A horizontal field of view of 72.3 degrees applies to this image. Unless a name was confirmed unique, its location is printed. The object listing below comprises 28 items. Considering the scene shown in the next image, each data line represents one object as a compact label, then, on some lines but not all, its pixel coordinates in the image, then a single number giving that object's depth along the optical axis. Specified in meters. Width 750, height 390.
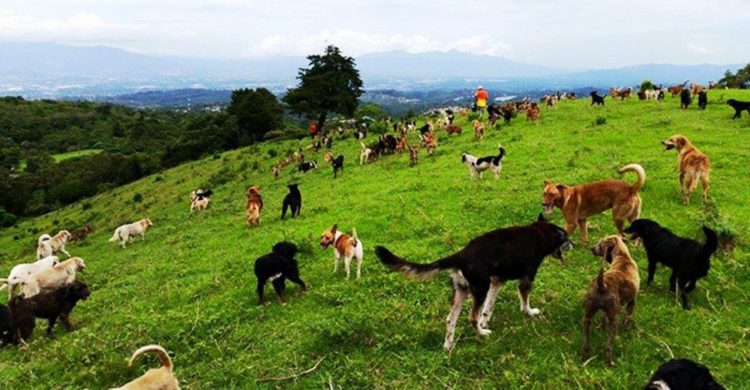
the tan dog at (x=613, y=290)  6.20
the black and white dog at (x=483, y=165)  17.61
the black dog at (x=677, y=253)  7.53
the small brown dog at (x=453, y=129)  29.76
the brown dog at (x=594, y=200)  10.11
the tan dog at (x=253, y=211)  17.17
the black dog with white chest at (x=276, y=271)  9.56
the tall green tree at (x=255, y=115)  55.84
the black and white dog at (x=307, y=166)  27.56
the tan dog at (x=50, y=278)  11.35
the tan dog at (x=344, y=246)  10.23
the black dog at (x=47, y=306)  10.21
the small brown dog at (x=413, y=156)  23.30
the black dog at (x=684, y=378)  4.91
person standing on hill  32.46
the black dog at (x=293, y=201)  17.12
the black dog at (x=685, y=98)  28.25
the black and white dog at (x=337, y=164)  24.22
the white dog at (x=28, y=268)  13.58
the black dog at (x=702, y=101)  27.30
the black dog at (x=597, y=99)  32.00
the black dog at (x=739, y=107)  23.02
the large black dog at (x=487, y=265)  6.83
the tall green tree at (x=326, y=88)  48.19
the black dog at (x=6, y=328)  10.05
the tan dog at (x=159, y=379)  6.31
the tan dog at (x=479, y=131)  26.12
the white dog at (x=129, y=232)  20.33
